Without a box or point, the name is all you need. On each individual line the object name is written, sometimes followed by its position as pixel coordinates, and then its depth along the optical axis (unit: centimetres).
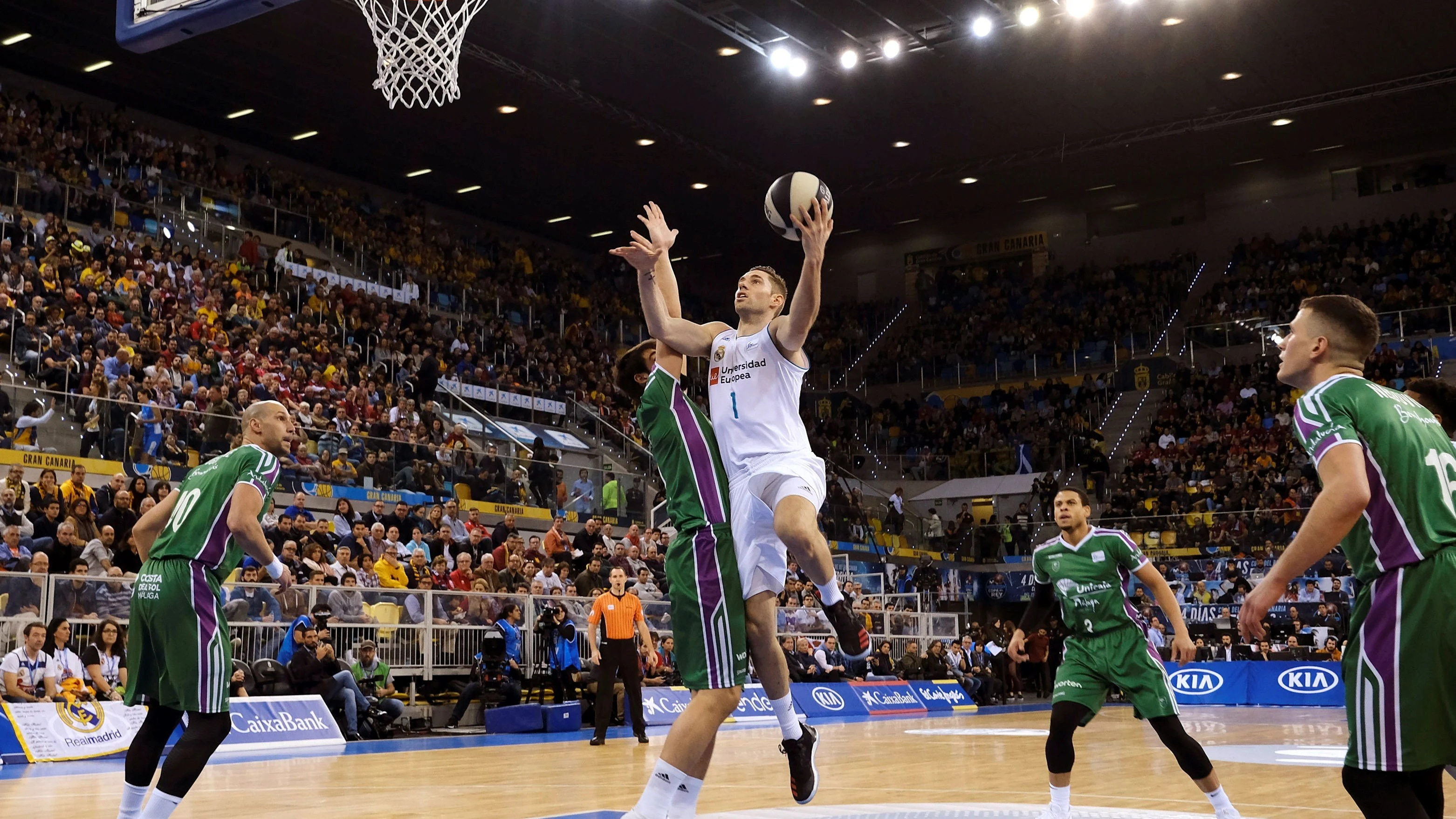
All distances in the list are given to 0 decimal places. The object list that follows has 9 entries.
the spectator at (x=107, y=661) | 1299
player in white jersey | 560
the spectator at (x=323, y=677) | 1467
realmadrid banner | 1217
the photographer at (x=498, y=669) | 1664
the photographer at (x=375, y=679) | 1546
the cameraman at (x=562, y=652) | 1720
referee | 1459
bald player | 576
